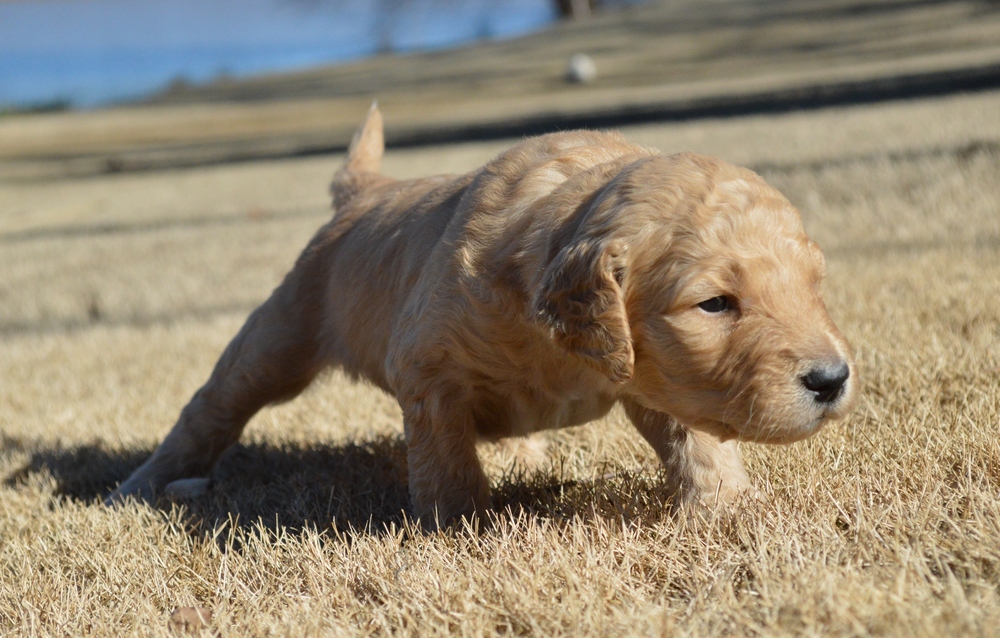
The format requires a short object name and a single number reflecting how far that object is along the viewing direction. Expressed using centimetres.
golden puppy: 250
